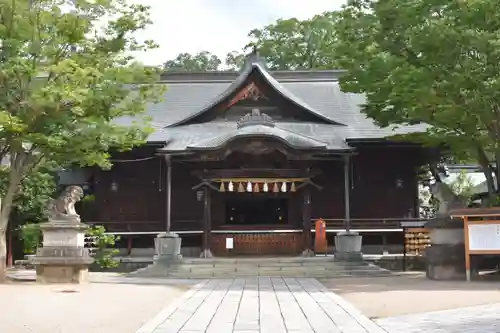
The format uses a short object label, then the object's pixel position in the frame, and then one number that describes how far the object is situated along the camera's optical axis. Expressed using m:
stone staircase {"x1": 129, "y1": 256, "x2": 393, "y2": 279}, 17.33
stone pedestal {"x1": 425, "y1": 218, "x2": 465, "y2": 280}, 15.12
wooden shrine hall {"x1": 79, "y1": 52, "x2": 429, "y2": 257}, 20.17
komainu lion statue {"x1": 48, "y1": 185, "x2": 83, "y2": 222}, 15.20
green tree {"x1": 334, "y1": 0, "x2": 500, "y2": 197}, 13.89
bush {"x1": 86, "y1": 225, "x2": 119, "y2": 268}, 16.75
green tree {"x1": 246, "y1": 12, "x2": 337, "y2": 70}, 46.41
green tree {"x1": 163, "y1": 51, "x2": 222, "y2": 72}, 63.12
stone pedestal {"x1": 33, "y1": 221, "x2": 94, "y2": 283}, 14.69
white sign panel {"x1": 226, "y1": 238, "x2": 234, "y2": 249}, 20.36
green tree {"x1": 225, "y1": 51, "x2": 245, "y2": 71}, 54.47
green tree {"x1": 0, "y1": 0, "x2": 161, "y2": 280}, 13.92
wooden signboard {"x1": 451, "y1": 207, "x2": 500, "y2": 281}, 14.00
